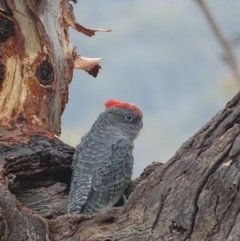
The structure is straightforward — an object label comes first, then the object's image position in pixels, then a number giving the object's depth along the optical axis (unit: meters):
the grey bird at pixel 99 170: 8.02
